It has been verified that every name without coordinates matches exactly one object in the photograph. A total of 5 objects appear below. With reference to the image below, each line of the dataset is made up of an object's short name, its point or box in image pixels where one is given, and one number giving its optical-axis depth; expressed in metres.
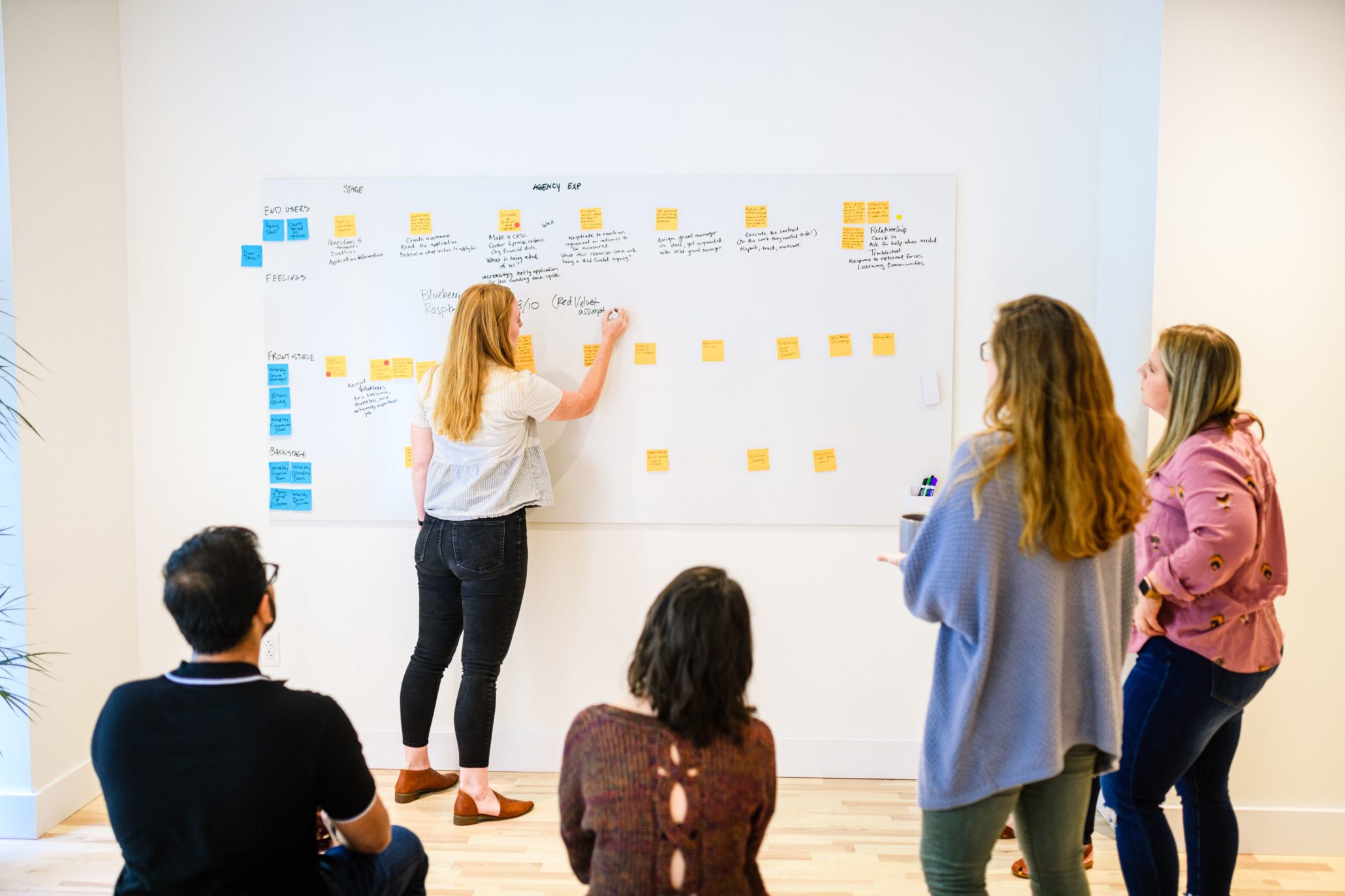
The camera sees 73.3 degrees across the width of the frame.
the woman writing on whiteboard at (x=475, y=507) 2.72
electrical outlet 3.19
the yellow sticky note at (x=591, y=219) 3.07
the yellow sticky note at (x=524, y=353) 3.09
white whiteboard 3.05
